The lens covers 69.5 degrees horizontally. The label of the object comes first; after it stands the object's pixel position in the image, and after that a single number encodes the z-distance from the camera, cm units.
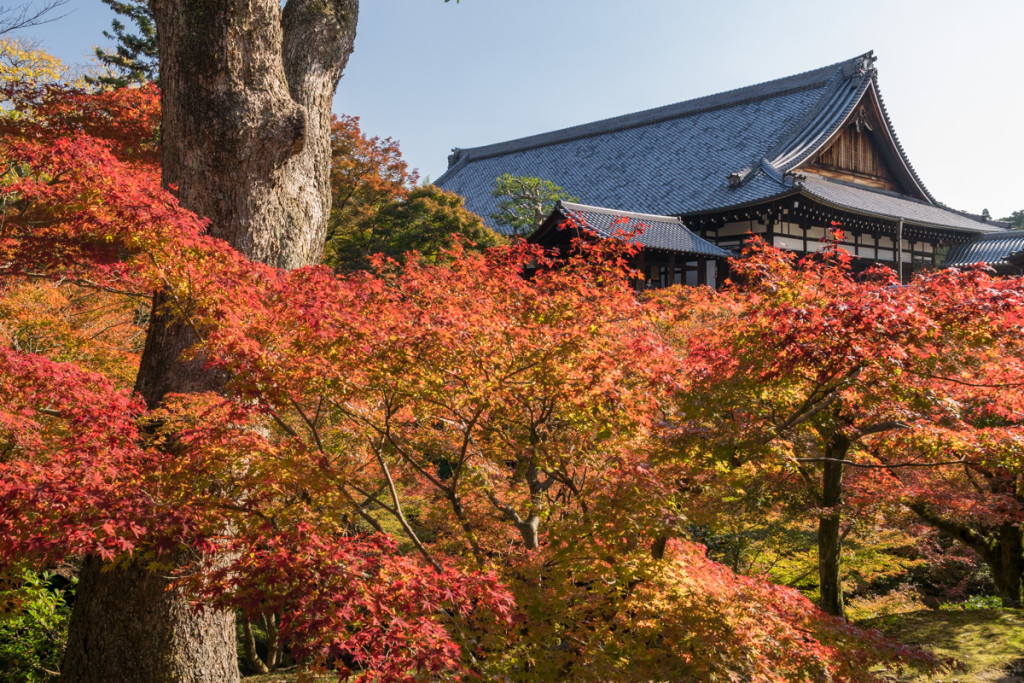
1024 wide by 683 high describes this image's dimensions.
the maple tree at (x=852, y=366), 439
